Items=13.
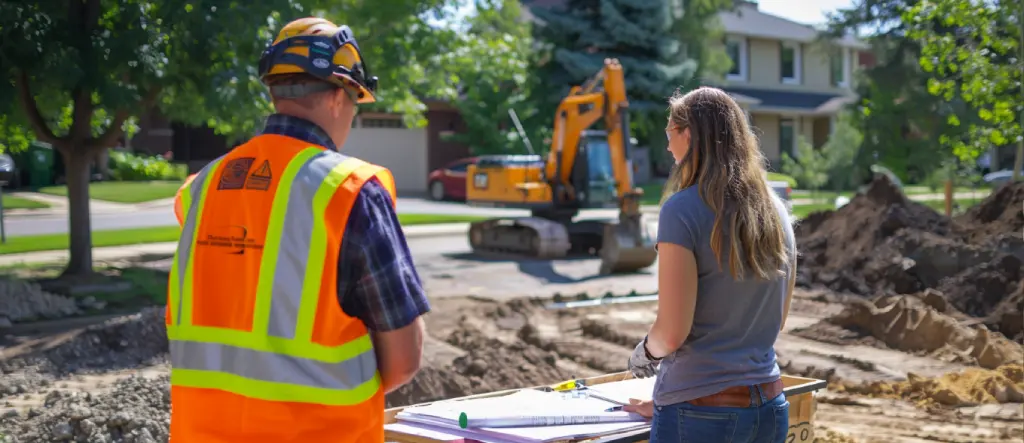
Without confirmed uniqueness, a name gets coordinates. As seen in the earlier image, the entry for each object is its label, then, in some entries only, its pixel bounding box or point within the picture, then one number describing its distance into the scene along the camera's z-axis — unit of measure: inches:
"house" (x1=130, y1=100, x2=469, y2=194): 1625.2
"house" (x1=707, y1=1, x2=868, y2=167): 1788.9
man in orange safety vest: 104.0
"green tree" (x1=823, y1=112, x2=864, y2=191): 1294.3
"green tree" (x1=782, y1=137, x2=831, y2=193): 1253.7
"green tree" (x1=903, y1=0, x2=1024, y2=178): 504.1
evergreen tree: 1419.8
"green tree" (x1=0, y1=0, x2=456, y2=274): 483.8
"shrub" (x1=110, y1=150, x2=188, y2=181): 1502.2
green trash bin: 1392.7
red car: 1400.1
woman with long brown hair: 134.1
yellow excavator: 690.8
